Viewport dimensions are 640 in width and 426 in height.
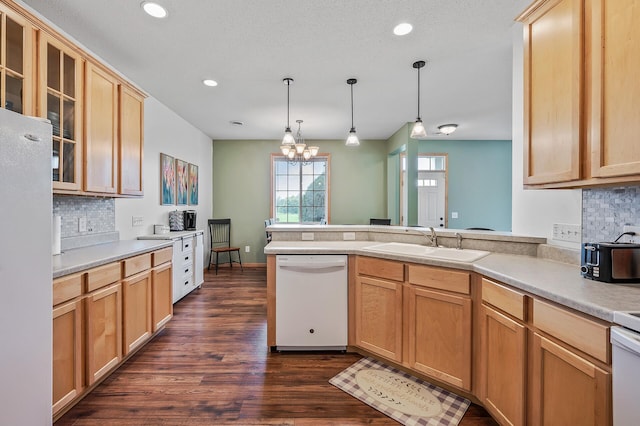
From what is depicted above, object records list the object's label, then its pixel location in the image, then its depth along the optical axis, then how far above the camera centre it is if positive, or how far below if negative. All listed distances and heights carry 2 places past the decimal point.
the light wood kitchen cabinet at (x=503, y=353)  1.34 -0.75
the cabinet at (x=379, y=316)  2.04 -0.81
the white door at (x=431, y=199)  5.98 +0.30
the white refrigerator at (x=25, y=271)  1.17 -0.27
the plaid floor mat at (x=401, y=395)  1.62 -1.20
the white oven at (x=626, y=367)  0.86 -0.50
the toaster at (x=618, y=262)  1.28 -0.23
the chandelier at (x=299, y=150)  3.75 +0.93
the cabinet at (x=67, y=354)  1.52 -0.83
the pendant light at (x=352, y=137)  3.04 +0.83
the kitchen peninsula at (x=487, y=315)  1.08 -0.56
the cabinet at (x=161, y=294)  2.46 -0.79
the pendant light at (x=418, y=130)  2.51 +0.76
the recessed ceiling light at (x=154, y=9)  1.90 +1.43
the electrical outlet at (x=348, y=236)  2.83 -0.24
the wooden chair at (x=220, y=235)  5.61 -0.49
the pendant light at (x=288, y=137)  3.08 +0.87
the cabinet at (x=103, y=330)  1.73 -0.80
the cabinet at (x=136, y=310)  2.07 -0.79
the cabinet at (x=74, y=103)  1.64 +0.78
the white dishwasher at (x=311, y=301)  2.29 -0.75
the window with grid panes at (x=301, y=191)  6.05 +0.47
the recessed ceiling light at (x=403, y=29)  2.12 +1.45
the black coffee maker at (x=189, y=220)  4.14 -0.13
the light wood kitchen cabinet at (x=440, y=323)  1.73 -0.74
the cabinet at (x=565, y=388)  1.00 -0.71
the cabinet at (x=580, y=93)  1.12 +0.57
